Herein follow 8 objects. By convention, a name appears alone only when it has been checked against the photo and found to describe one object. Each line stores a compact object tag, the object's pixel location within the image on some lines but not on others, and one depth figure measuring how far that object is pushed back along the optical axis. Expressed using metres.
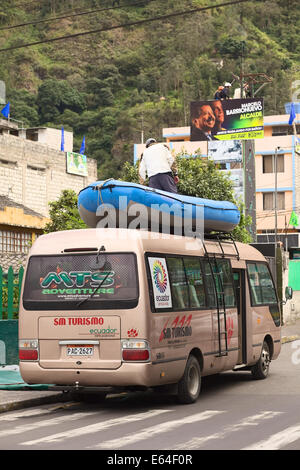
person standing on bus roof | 13.34
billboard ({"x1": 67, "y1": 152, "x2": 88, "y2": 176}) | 57.56
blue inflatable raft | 11.89
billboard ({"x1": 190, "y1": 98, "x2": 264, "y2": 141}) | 50.56
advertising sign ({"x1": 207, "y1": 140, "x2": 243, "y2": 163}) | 64.44
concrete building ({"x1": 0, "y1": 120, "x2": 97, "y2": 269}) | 50.25
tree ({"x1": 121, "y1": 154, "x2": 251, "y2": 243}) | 34.53
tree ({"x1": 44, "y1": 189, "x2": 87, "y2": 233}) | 24.84
